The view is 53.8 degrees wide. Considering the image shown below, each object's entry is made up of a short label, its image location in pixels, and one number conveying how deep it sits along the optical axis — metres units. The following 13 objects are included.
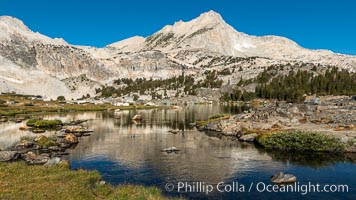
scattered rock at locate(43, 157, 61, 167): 53.09
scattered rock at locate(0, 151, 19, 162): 62.46
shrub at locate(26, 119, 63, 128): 116.31
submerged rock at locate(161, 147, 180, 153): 73.50
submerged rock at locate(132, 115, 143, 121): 142.98
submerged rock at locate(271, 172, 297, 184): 49.99
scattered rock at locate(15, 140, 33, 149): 76.94
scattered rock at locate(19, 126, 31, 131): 108.06
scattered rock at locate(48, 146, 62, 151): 75.26
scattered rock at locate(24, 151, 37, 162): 62.78
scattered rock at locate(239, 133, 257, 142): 87.56
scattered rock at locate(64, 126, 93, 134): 102.25
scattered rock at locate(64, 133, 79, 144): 83.51
